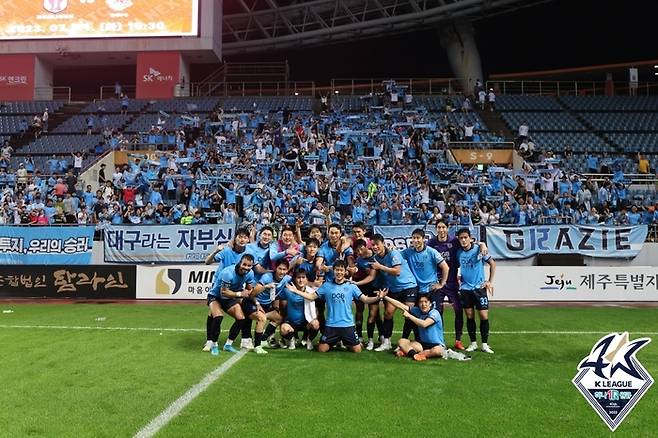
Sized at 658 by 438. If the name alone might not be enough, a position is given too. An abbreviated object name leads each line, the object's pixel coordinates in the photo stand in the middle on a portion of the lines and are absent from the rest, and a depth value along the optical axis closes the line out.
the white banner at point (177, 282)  15.16
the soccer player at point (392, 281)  8.28
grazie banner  16.97
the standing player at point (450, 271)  8.59
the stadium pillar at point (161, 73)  34.72
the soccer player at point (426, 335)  7.71
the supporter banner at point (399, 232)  17.12
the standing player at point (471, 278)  8.43
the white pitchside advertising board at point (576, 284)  14.83
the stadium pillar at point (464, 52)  37.75
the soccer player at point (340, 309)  8.06
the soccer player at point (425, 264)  8.31
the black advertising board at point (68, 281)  15.52
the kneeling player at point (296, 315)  8.34
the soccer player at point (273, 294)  8.40
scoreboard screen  33.66
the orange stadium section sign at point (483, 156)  25.67
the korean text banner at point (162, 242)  17.17
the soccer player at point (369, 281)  8.39
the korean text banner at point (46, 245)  17.16
